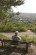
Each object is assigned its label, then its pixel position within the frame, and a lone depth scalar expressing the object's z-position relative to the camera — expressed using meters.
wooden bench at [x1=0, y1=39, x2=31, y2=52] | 4.90
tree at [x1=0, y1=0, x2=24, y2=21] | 4.65
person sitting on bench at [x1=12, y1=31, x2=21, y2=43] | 5.08
